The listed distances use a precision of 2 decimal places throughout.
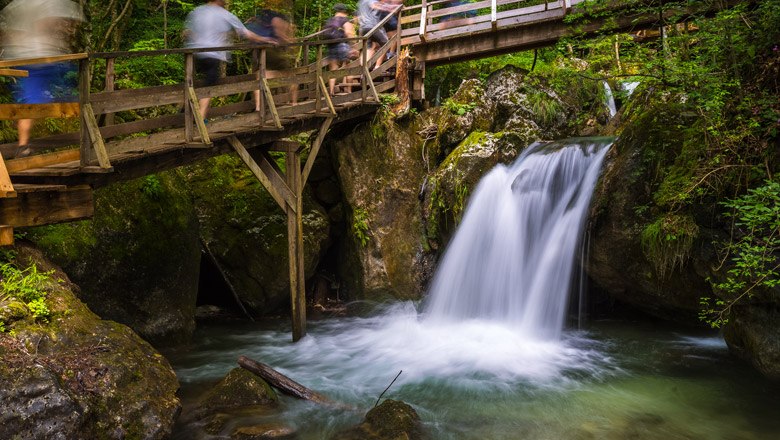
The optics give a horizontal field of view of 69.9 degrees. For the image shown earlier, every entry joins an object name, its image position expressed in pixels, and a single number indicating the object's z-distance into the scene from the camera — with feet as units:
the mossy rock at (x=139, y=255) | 22.89
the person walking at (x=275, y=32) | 27.91
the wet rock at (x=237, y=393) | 18.00
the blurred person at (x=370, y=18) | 36.32
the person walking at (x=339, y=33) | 34.30
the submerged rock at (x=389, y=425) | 16.26
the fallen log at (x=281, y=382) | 19.35
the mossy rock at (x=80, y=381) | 13.03
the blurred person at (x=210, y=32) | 22.41
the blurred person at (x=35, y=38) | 18.11
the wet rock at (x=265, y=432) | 16.14
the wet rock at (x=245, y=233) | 30.91
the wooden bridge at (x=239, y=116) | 16.33
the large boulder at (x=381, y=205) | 31.76
